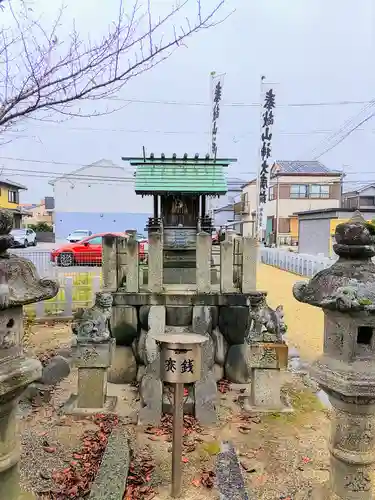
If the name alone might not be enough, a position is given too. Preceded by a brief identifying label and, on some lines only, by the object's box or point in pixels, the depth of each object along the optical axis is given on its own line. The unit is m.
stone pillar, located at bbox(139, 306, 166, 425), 5.60
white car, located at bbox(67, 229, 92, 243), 32.86
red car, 19.03
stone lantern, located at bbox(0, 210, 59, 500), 2.54
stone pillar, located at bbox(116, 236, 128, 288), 7.13
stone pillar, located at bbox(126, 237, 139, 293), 6.89
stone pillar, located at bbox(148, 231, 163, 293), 6.89
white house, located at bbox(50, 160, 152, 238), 37.38
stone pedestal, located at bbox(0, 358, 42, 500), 2.56
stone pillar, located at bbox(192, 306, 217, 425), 5.63
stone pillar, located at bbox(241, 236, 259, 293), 7.00
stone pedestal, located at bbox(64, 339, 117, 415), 5.83
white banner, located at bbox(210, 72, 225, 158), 19.53
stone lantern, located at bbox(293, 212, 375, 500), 2.79
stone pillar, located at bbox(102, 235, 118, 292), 7.02
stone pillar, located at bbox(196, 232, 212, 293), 6.88
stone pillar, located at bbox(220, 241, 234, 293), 6.97
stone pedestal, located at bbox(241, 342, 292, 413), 5.94
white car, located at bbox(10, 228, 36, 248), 30.37
